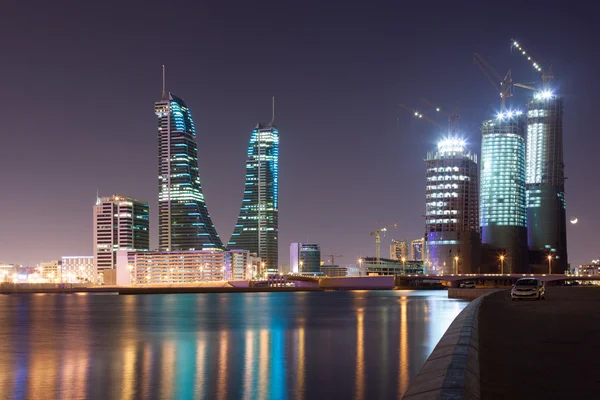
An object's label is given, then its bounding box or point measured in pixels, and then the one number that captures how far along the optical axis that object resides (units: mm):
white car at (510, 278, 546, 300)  56188
